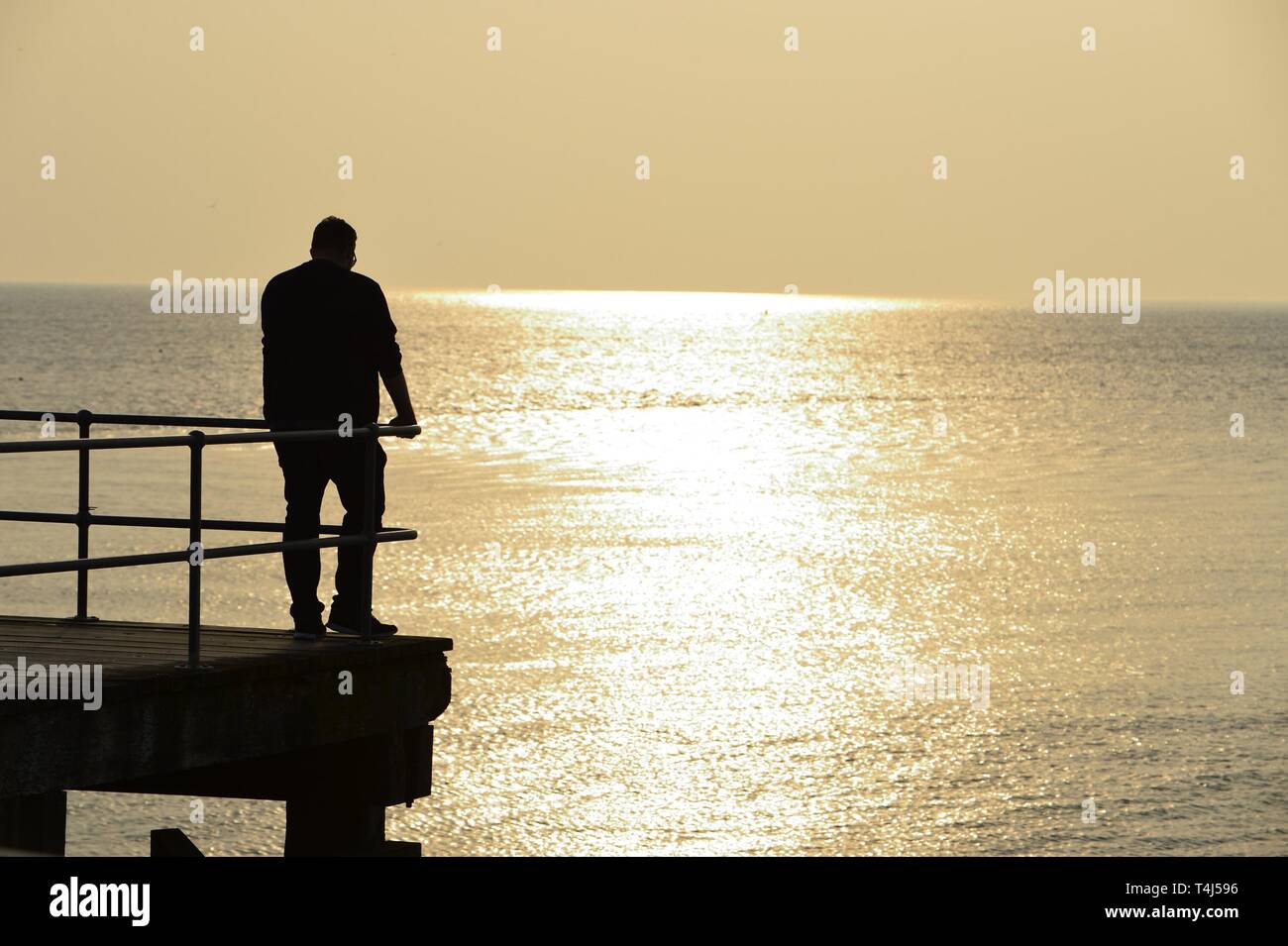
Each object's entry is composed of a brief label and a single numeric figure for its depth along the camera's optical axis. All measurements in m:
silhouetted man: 16.37
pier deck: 14.37
